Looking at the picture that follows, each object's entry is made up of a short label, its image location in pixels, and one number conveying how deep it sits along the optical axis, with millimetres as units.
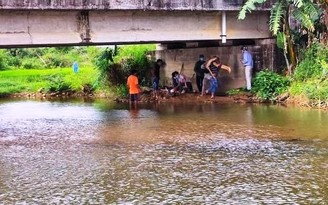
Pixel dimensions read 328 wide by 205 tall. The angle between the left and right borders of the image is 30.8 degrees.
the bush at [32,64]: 43906
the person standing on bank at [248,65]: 23281
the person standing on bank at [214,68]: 23531
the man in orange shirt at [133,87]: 23125
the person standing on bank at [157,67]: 26767
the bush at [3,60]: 42347
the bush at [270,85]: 21688
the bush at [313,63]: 20844
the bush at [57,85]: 31047
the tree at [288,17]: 20453
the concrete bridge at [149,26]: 18094
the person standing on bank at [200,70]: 24256
